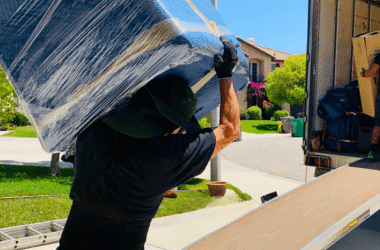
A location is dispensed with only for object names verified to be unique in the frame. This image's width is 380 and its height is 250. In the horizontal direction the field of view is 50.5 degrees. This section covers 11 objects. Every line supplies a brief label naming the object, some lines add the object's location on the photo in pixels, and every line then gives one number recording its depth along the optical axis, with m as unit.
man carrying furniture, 1.52
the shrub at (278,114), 30.38
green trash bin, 21.52
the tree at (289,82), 27.24
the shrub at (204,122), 10.13
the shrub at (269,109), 32.69
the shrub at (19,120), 23.75
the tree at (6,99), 7.86
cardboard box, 5.60
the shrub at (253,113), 31.33
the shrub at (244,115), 31.53
